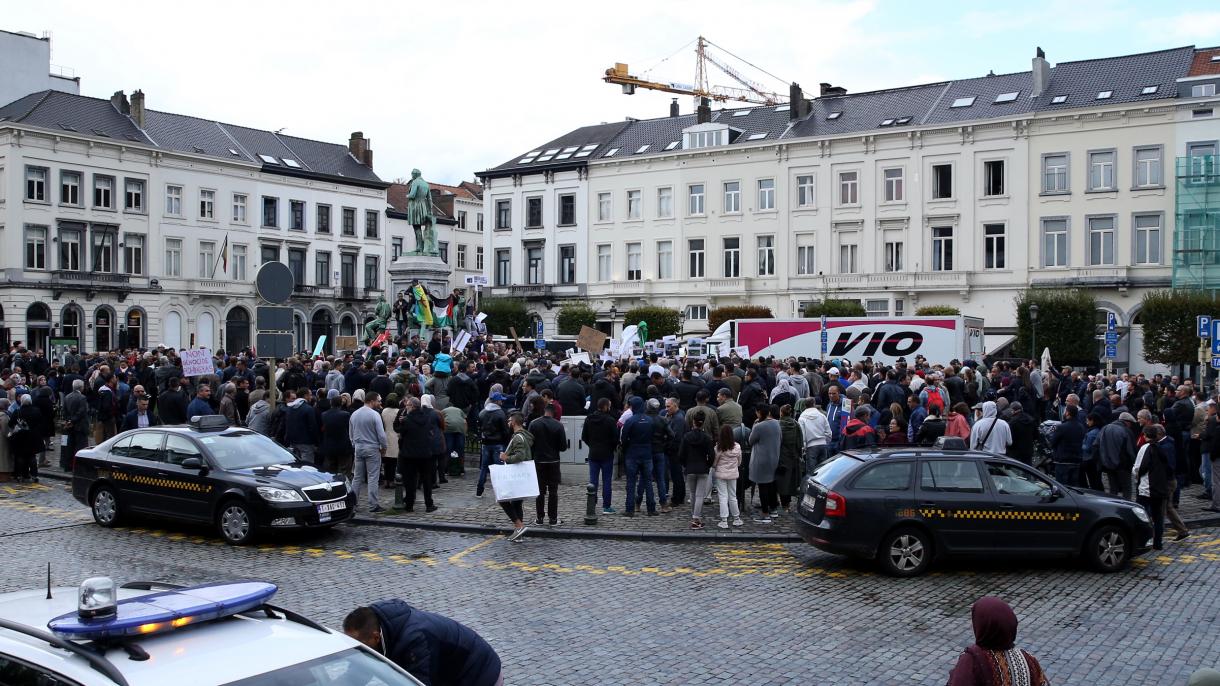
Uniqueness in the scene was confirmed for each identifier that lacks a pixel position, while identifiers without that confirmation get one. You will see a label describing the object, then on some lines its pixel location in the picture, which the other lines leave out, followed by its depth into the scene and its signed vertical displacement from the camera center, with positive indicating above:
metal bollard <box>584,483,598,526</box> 14.98 -2.49
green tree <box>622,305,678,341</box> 56.94 +0.74
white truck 31.19 -0.12
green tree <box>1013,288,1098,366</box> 44.81 +0.38
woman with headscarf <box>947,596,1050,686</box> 5.03 -1.56
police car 3.77 -1.18
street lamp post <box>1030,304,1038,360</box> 41.65 +0.20
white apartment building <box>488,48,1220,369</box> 46.69 +6.79
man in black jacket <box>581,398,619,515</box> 15.12 -1.51
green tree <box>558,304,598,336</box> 59.75 +0.88
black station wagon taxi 11.93 -2.05
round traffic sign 16.11 +0.78
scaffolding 44.81 +4.80
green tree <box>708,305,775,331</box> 53.31 +1.02
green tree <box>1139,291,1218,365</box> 41.34 +0.40
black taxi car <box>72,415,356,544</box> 13.41 -1.98
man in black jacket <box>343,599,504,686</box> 5.05 -1.55
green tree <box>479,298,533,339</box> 61.16 +1.01
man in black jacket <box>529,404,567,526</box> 14.55 -1.64
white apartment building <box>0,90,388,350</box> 54.47 +6.27
